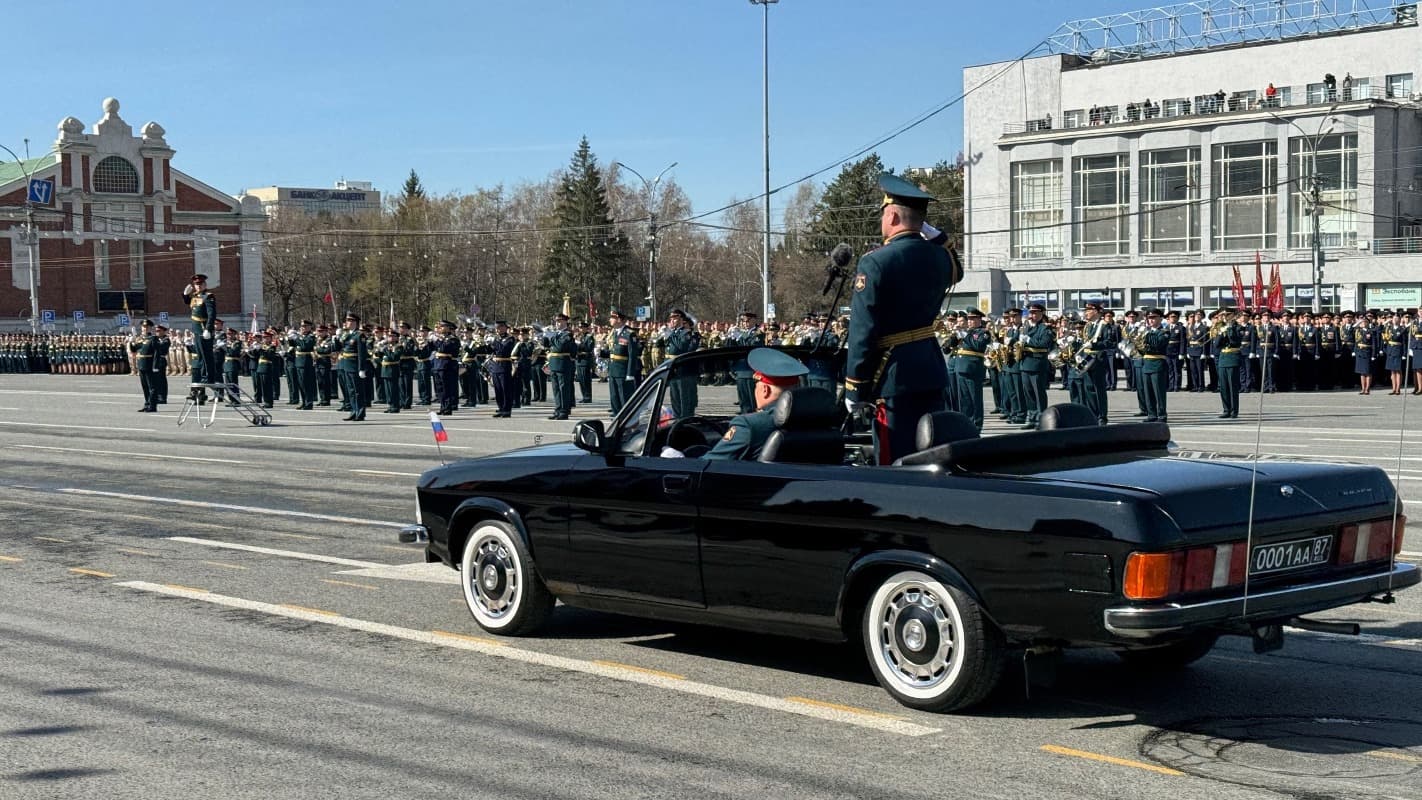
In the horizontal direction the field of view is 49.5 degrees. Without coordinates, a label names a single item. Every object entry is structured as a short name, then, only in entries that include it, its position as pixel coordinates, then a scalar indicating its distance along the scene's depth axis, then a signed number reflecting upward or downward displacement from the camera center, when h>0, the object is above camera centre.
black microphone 7.36 +0.44
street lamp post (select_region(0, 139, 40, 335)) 71.94 +5.65
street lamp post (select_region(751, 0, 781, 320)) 54.38 +9.95
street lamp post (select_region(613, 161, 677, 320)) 62.40 +4.33
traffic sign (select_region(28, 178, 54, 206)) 78.38 +8.74
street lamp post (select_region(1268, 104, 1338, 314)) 50.88 +5.72
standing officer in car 7.07 +0.12
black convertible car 5.40 -0.73
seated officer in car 6.70 -0.25
